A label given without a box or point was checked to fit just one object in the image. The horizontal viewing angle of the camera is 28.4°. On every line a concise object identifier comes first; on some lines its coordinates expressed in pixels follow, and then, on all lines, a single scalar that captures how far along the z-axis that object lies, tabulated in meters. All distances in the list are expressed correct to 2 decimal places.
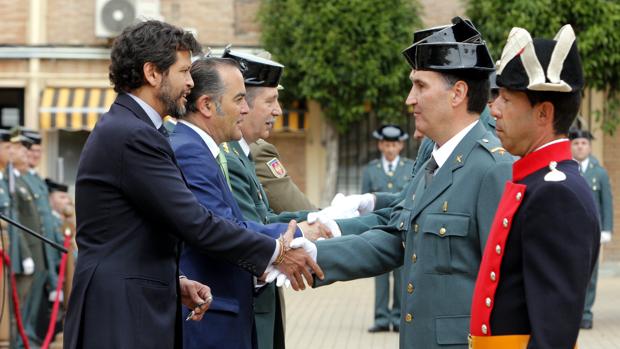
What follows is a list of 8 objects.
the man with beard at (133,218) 4.26
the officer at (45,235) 12.05
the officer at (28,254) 11.50
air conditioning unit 20.16
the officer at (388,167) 14.10
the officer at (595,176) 13.04
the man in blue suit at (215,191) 4.95
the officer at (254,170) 5.38
